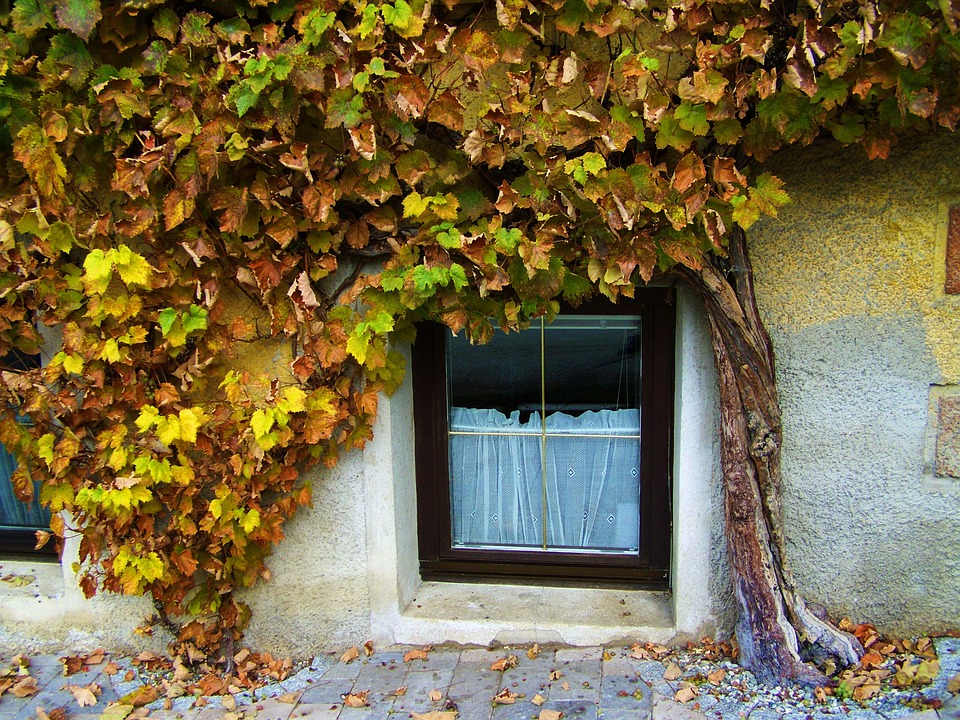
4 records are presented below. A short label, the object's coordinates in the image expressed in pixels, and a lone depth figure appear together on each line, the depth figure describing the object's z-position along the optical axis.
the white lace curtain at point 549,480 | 3.25
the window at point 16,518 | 3.57
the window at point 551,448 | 3.14
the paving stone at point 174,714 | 2.91
